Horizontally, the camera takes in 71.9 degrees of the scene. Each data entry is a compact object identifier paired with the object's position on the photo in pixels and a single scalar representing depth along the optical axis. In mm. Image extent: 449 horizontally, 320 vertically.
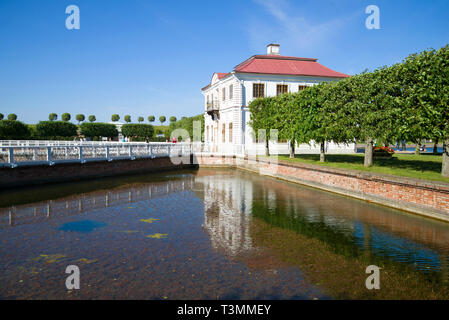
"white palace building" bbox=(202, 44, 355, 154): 34875
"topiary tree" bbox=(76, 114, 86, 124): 116938
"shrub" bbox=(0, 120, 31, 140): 44519
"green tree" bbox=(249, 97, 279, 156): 27656
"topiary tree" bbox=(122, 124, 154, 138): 65375
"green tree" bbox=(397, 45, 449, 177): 12477
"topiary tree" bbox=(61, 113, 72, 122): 104738
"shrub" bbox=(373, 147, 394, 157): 29719
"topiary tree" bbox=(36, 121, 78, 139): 53062
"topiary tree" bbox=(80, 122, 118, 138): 59062
